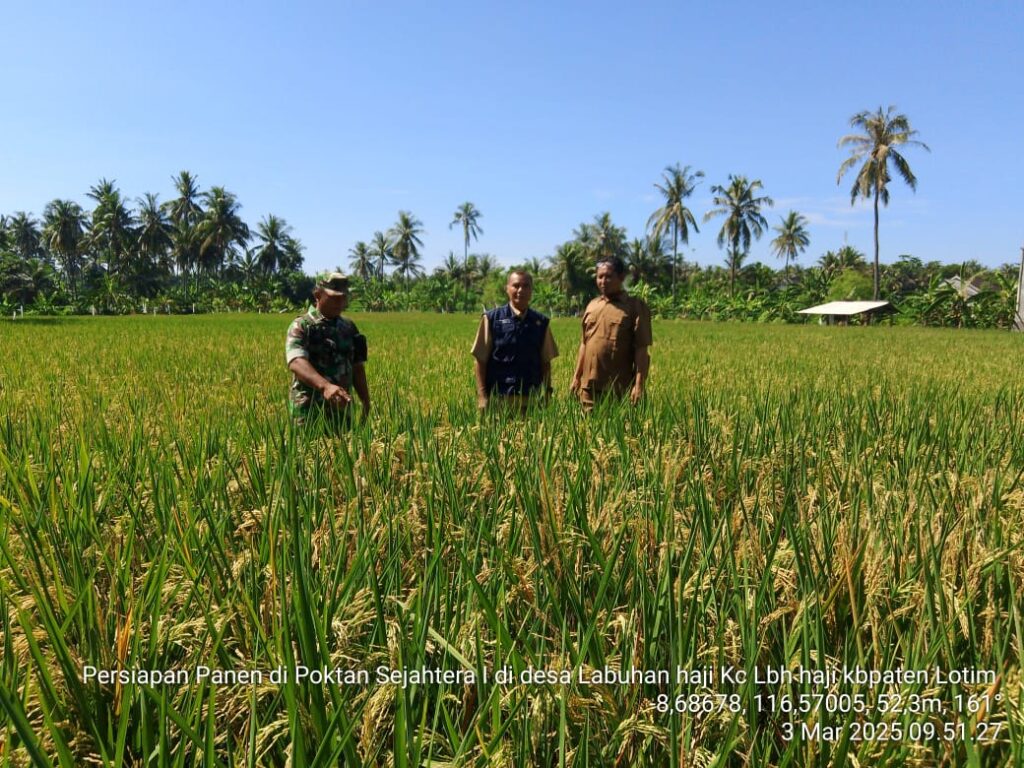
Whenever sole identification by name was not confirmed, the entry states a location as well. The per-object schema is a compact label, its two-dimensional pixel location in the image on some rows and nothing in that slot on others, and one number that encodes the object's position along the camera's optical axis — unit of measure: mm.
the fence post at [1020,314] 26266
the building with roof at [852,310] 33656
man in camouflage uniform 3102
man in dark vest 3771
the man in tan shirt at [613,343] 3734
